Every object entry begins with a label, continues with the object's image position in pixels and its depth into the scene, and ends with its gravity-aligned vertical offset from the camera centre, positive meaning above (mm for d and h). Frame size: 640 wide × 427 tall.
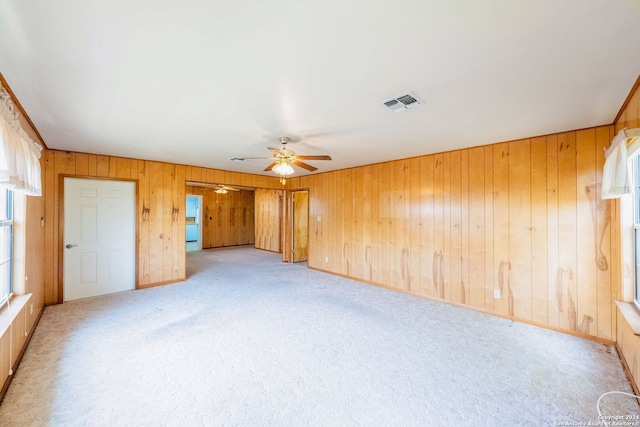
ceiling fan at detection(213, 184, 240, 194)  9119 +906
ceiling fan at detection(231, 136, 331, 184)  3230 +697
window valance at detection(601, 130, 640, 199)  2092 +399
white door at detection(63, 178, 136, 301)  4168 -365
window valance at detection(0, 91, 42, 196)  1660 +440
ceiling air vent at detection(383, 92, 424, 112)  2160 +971
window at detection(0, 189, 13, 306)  2373 -258
